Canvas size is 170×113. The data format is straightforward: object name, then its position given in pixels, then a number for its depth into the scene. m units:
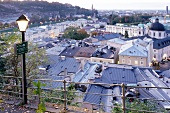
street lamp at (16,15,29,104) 6.27
